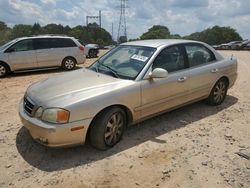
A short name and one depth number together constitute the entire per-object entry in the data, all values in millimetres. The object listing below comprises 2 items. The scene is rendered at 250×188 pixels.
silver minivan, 7557
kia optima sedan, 2599
